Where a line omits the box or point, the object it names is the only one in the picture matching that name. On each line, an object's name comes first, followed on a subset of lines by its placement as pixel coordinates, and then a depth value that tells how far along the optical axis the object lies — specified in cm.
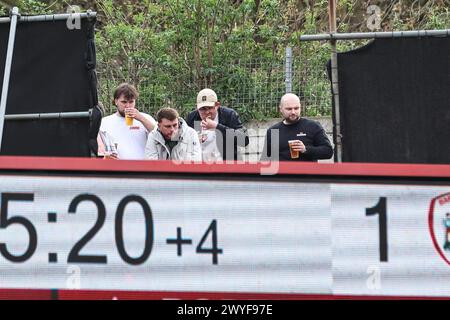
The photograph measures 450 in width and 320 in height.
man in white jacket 1712
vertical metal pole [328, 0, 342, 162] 1514
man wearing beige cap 1864
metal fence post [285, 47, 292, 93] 2180
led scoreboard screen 1162
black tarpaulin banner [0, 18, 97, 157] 1509
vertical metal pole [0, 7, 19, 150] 1502
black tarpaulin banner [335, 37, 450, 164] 1476
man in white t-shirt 1834
